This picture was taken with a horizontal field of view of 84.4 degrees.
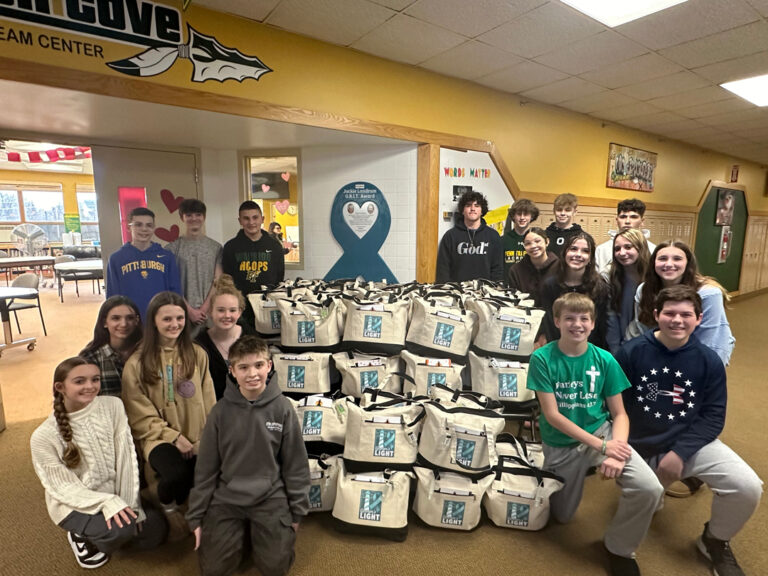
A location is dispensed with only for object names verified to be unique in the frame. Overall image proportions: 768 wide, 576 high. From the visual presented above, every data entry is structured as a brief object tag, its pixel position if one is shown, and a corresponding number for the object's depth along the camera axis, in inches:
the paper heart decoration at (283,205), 198.8
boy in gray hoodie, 68.0
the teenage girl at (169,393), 76.4
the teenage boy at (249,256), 125.2
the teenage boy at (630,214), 134.1
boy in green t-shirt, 72.4
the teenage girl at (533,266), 113.1
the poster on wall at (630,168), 229.9
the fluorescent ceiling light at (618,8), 109.7
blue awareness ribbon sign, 164.6
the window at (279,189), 174.6
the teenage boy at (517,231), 138.1
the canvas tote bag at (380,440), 79.0
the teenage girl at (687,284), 81.7
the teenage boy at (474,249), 141.9
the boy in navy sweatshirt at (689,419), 69.6
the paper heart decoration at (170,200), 162.6
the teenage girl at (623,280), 98.4
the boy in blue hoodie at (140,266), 115.8
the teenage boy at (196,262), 127.0
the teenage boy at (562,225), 141.1
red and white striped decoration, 337.7
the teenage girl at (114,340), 82.2
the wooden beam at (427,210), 156.5
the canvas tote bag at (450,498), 77.2
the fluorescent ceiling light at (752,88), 169.0
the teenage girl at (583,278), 99.5
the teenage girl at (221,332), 88.2
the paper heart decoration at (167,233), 165.3
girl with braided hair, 67.0
